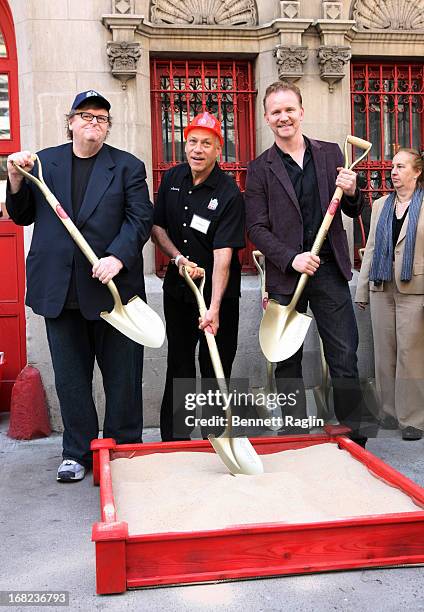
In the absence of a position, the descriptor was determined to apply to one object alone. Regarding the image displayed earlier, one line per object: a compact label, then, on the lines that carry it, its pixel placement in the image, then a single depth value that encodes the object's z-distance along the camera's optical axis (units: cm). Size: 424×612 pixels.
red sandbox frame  269
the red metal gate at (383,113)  583
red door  544
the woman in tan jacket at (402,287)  504
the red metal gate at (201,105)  557
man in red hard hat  406
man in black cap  393
